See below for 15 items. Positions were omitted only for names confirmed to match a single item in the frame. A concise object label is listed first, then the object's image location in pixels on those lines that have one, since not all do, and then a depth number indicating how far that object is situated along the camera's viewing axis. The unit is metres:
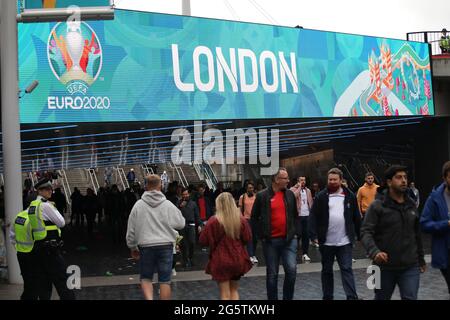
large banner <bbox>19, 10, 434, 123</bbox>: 17.00
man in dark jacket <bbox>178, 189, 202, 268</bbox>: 15.28
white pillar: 13.67
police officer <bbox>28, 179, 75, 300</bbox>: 9.12
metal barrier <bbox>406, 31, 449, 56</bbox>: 25.85
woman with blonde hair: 8.77
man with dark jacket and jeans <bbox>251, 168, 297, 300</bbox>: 9.90
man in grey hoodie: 9.17
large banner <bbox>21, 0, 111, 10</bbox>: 12.41
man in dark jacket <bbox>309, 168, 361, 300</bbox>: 9.73
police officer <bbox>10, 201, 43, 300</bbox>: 9.15
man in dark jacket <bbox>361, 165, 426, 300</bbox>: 7.47
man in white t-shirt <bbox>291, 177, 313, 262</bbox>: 15.95
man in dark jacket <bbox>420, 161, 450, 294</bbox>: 8.24
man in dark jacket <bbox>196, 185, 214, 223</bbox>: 17.36
